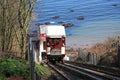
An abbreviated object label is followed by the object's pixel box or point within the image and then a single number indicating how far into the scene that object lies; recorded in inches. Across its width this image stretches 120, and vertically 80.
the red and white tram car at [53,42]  1572.3
